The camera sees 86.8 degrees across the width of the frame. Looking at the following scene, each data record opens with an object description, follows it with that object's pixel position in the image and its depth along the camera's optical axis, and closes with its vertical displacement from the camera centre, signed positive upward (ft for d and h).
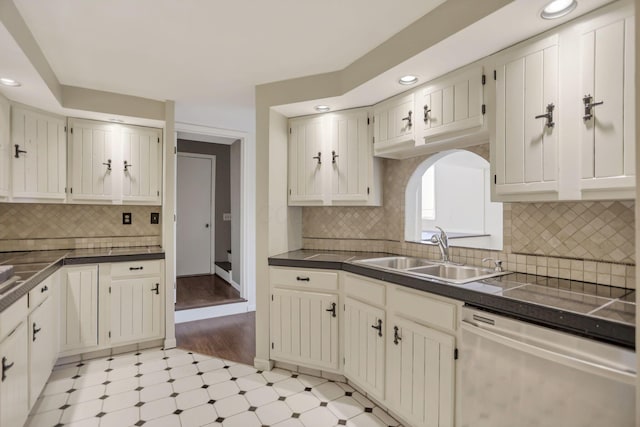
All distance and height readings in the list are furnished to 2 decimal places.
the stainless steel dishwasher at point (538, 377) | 3.73 -2.08
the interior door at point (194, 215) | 18.25 -0.19
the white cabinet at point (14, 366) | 5.18 -2.58
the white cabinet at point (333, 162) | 8.84 +1.36
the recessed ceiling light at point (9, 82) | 7.32 +2.85
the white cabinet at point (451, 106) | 6.31 +2.11
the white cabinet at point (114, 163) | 10.03 +1.50
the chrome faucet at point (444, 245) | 7.82 -0.76
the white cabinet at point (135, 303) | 9.77 -2.71
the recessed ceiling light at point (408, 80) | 7.11 +2.83
